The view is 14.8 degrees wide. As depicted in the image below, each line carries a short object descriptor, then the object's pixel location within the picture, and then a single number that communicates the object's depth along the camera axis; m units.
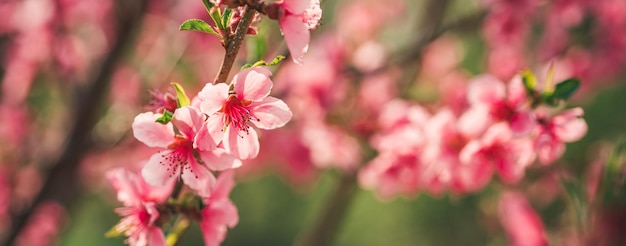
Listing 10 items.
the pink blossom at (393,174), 1.04
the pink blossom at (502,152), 0.96
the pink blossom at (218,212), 0.87
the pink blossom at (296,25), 0.85
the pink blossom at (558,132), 0.93
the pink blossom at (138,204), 0.86
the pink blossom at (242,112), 0.84
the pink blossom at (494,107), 0.94
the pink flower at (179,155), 0.85
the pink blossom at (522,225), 1.00
